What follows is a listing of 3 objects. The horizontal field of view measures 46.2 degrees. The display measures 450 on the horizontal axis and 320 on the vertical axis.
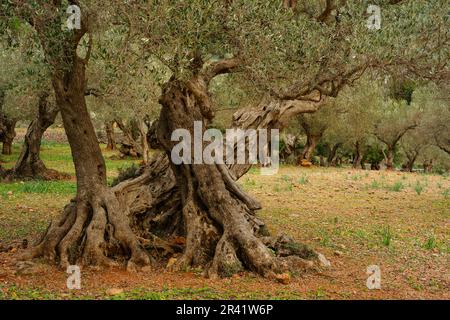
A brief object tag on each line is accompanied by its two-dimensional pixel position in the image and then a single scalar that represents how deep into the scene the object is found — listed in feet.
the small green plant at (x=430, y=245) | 35.60
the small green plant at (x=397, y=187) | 68.95
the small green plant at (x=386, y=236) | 36.41
